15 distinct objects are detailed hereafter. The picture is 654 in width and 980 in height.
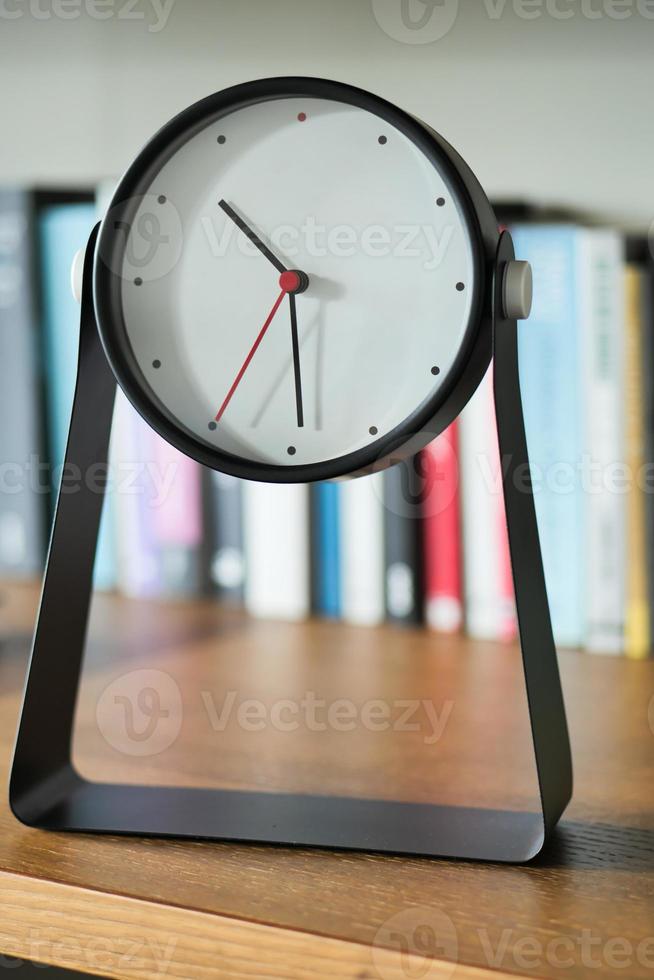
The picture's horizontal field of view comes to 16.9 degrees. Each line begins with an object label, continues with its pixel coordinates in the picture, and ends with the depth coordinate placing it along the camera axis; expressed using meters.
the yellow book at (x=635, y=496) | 0.86
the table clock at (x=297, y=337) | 0.65
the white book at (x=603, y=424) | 0.86
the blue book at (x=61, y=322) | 0.97
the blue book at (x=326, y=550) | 0.92
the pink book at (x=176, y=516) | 0.95
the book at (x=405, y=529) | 0.90
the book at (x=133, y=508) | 0.95
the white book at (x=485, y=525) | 0.89
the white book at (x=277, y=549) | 0.92
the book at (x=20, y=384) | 0.97
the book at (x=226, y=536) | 0.94
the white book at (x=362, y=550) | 0.90
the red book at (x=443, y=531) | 0.89
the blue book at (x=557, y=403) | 0.86
